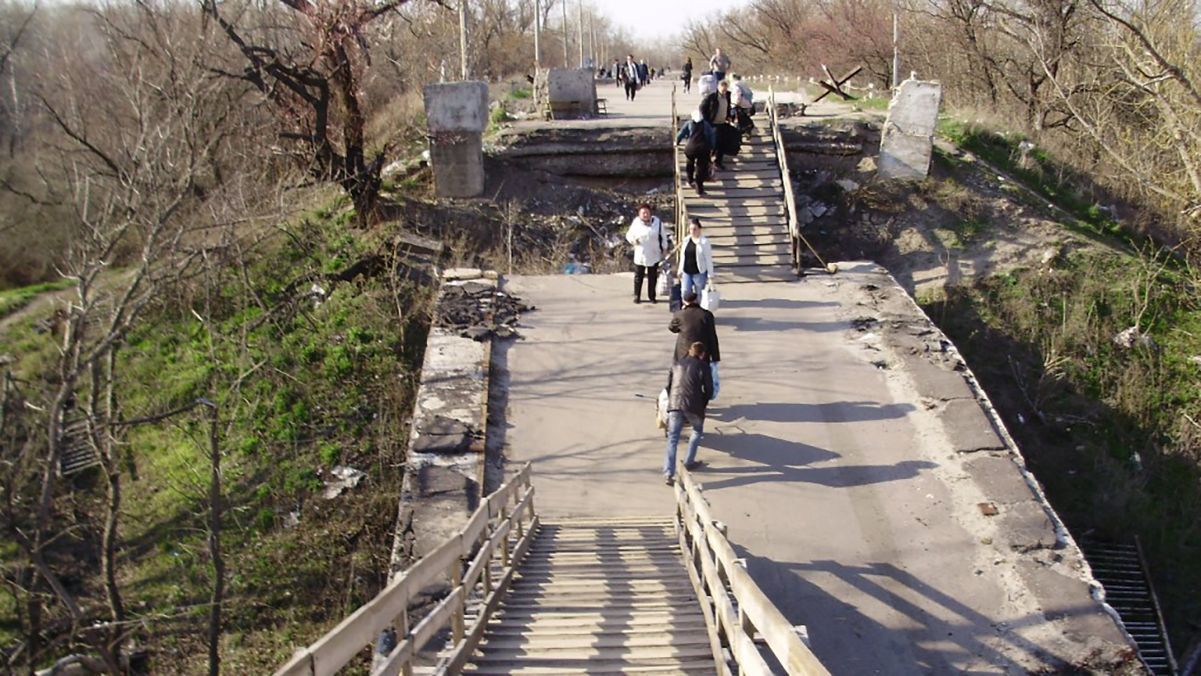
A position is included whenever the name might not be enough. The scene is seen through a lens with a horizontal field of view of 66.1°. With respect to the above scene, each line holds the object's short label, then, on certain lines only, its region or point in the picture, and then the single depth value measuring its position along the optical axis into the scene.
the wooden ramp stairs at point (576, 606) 4.07
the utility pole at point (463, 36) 18.07
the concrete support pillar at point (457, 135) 16.72
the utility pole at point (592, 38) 72.12
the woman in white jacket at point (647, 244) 12.56
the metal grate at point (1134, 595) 10.02
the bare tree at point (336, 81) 16.44
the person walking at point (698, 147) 15.08
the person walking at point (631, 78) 33.73
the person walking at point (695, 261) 11.35
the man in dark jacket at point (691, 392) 8.61
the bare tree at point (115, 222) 10.27
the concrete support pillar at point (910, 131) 16.06
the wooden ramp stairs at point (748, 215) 14.57
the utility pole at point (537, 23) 28.67
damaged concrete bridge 5.39
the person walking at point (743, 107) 16.75
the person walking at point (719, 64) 16.69
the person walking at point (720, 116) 14.88
